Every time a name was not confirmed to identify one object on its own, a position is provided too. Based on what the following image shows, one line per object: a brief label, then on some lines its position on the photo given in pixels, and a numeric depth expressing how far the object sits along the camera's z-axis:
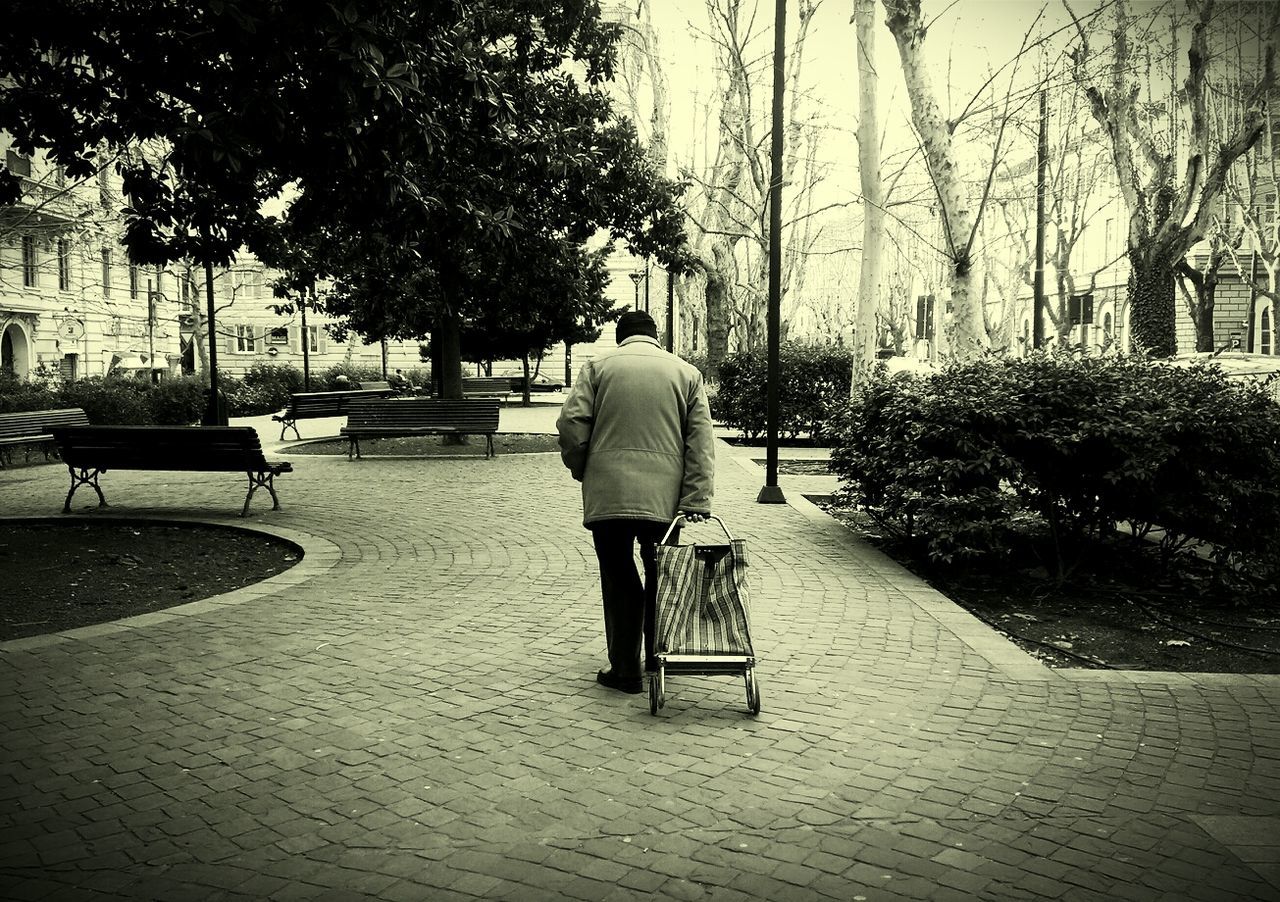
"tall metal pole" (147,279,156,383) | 35.91
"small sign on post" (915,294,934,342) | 47.53
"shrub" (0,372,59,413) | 19.53
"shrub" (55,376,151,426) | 19.95
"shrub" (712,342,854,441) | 19.95
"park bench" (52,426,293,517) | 10.68
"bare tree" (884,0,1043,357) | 12.34
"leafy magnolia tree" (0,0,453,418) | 7.04
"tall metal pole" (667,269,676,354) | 28.62
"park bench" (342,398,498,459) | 17.36
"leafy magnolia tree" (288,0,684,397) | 9.70
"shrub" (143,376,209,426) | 23.02
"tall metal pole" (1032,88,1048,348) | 24.30
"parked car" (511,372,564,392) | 46.00
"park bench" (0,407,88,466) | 15.91
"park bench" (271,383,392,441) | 21.38
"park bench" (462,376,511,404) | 41.06
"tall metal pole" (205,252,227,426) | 20.50
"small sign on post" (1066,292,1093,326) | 48.44
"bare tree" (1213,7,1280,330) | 26.84
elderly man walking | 4.79
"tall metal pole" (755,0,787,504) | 11.79
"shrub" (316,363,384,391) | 38.69
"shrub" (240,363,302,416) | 30.02
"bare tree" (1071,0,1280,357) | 19.14
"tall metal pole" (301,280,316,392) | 34.28
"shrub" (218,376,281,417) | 29.00
